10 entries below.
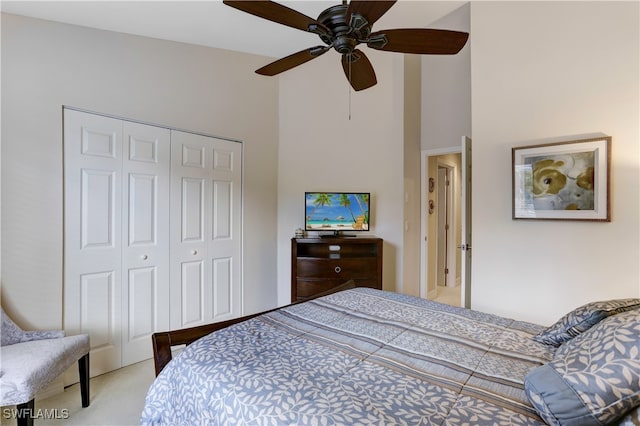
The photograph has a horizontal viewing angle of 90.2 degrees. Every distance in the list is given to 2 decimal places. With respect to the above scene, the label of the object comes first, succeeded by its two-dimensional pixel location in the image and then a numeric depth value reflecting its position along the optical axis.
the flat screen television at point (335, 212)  3.49
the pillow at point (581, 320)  1.17
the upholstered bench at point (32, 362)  1.59
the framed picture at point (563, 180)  2.10
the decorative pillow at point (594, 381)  0.76
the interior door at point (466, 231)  2.77
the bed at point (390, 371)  0.84
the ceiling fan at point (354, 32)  1.38
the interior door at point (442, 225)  5.04
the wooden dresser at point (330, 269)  3.30
